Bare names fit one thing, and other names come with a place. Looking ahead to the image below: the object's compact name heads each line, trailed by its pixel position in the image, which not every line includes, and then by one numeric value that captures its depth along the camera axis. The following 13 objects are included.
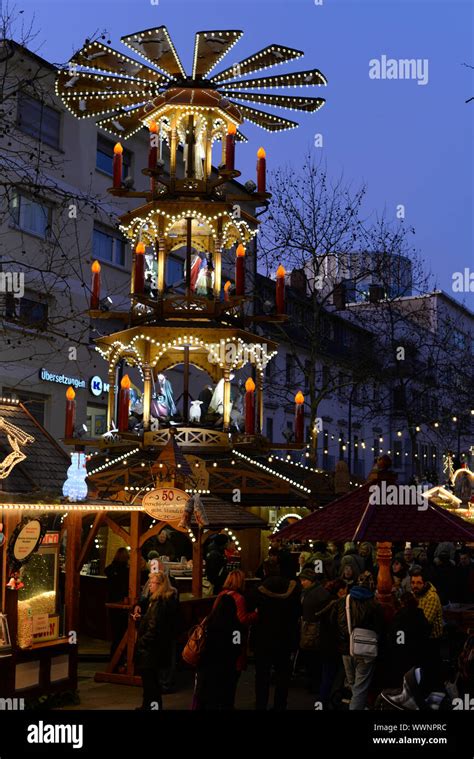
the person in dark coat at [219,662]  10.67
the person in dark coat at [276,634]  11.88
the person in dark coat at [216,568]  17.20
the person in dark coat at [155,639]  11.48
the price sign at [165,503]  14.08
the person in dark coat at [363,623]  11.15
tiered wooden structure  21.09
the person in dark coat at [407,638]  10.67
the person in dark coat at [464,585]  17.44
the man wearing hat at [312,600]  13.35
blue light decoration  12.72
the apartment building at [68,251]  27.58
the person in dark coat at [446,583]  17.28
